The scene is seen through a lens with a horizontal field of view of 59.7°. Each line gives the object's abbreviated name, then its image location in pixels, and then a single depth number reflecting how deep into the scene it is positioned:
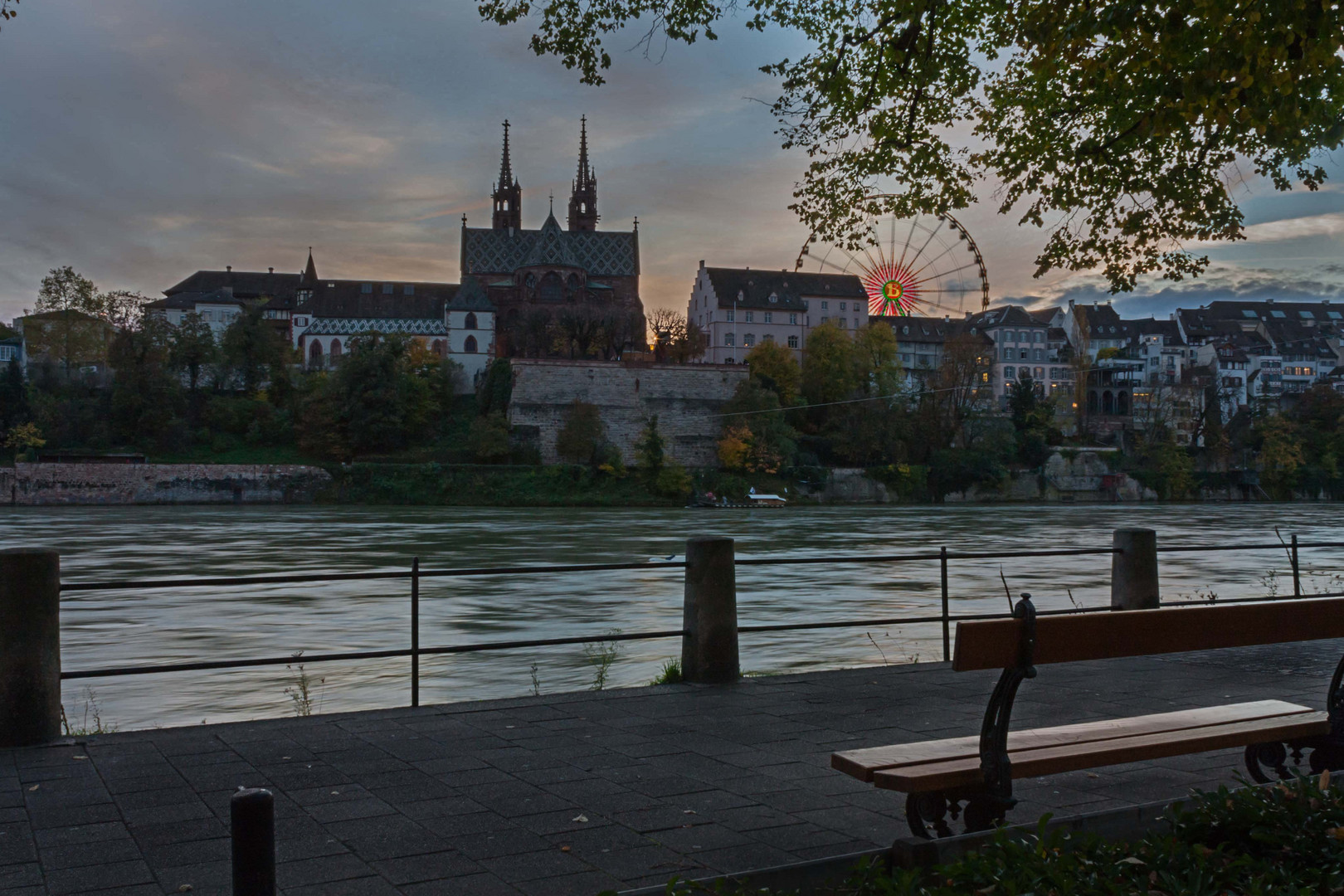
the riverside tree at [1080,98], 6.48
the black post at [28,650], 5.47
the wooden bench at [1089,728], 3.74
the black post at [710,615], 7.10
